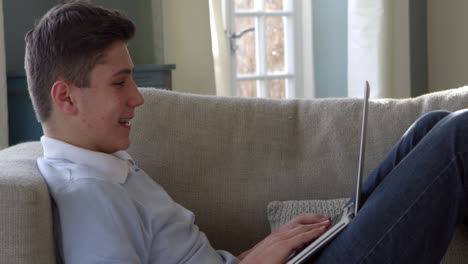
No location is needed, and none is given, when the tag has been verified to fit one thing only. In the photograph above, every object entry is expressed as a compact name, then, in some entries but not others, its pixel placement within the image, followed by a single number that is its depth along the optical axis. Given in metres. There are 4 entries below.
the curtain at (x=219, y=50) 3.49
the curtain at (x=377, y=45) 4.06
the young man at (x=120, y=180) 1.68
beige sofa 2.20
